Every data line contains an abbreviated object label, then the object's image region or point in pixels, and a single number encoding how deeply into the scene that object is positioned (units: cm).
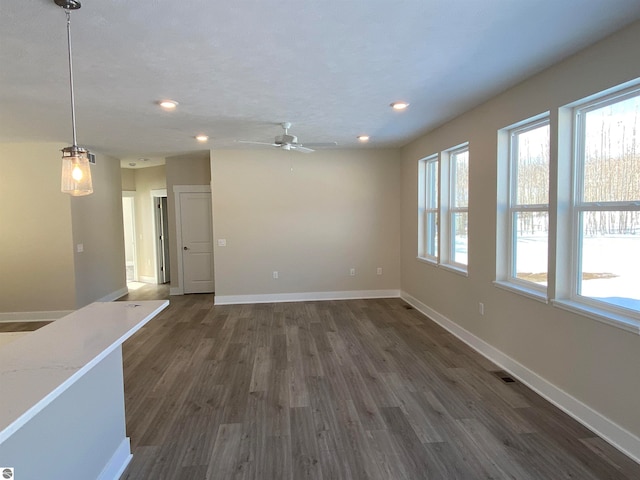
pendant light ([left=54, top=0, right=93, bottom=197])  195
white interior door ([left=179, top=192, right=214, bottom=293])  711
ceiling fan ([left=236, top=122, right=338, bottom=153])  409
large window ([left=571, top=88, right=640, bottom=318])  231
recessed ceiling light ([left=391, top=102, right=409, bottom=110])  362
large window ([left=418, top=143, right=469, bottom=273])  450
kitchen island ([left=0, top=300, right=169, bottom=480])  114
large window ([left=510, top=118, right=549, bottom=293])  306
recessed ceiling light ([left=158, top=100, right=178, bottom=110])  339
